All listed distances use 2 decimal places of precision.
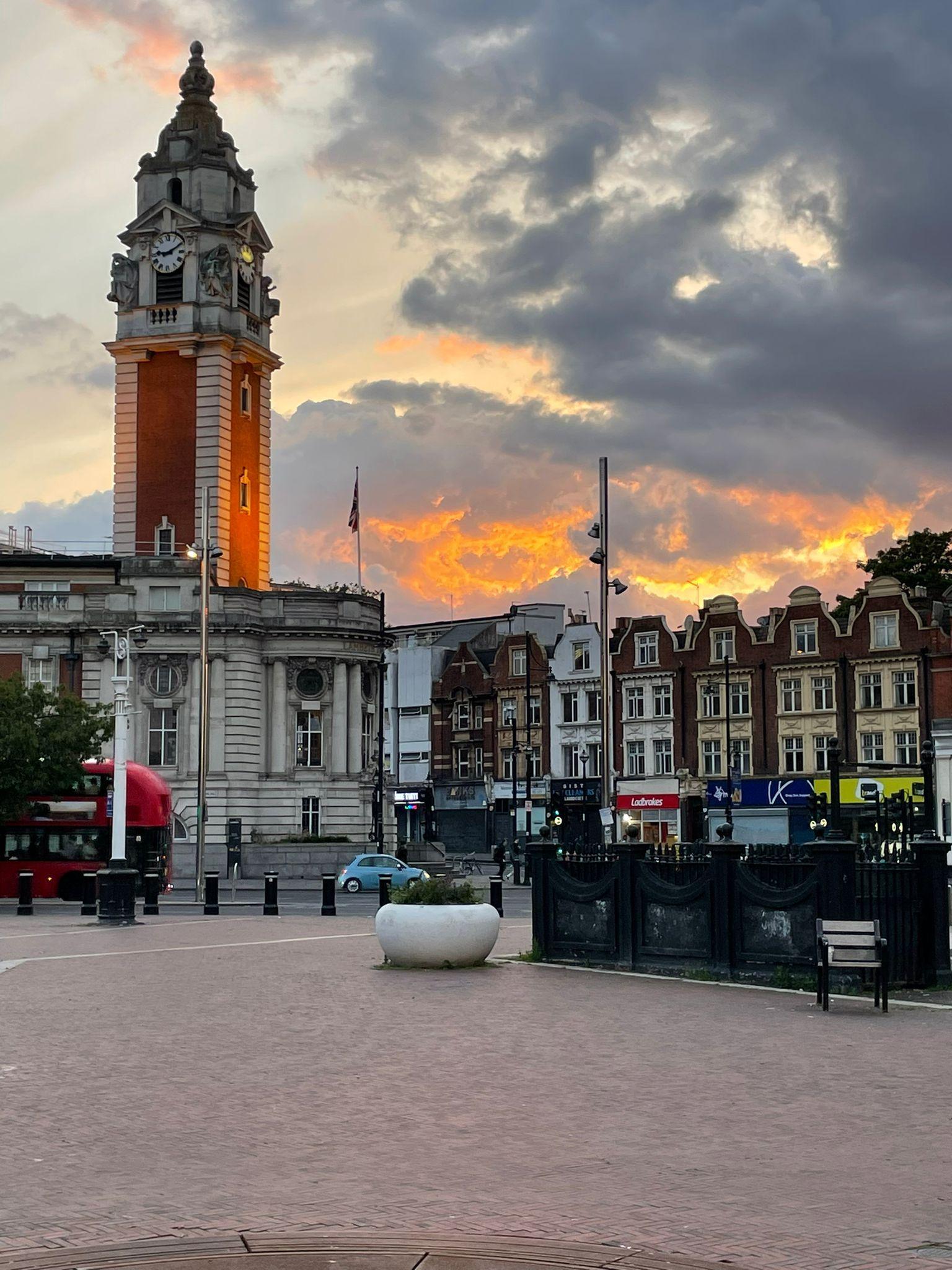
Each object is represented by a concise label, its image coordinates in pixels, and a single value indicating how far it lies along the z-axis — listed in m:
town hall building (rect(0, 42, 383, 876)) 76.12
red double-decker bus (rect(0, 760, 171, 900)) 51.25
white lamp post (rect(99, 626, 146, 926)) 34.03
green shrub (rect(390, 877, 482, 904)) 21.44
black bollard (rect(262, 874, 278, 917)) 39.36
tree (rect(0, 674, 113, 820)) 49.78
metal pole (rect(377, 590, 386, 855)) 77.40
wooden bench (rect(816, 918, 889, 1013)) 16.95
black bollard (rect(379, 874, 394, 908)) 36.12
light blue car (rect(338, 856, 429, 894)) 60.00
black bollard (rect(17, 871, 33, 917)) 40.50
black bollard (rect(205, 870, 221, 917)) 39.69
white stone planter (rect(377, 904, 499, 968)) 21.03
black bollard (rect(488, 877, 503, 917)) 37.22
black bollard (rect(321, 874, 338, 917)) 38.84
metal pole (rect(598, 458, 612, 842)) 41.88
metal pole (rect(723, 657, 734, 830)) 77.00
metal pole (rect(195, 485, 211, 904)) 53.69
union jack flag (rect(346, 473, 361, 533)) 80.50
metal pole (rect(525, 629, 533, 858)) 87.86
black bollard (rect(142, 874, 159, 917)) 40.16
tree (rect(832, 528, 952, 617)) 82.38
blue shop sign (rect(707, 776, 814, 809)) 75.88
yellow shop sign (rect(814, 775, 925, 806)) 64.06
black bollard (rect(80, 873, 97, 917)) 39.12
